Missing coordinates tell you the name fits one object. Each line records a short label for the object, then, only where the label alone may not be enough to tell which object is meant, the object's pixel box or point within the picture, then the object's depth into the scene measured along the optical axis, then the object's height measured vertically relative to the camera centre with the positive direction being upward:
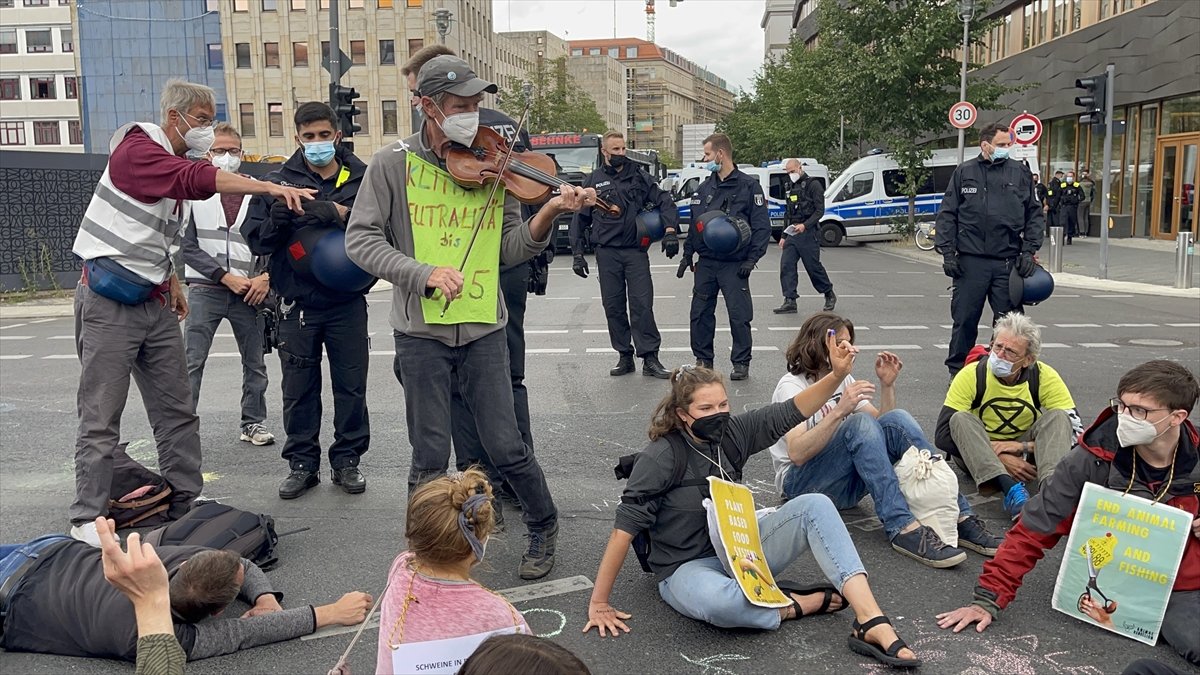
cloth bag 4.61 -1.19
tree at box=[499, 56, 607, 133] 56.28 +7.23
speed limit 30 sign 22.95 +2.50
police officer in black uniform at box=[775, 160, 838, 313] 13.91 -0.20
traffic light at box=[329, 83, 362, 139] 17.41 +2.16
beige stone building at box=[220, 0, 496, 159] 73.31 +12.50
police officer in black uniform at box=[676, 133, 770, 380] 9.10 -0.28
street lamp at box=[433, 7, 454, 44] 27.67 +5.71
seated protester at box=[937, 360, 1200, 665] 3.74 -0.95
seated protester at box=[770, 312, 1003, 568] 4.64 -1.04
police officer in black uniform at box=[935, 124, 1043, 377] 8.06 -0.04
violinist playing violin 4.35 -0.09
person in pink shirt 2.96 -1.03
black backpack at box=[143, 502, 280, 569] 4.36 -1.29
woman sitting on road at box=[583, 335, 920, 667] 3.80 -1.17
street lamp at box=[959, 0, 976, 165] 24.64 +4.84
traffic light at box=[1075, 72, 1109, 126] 17.09 +2.09
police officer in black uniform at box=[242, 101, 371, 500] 5.35 -0.46
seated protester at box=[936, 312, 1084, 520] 5.25 -1.00
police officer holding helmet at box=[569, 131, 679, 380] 9.28 -0.21
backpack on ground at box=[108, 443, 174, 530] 5.01 -1.29
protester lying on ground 3.63 -1.35
